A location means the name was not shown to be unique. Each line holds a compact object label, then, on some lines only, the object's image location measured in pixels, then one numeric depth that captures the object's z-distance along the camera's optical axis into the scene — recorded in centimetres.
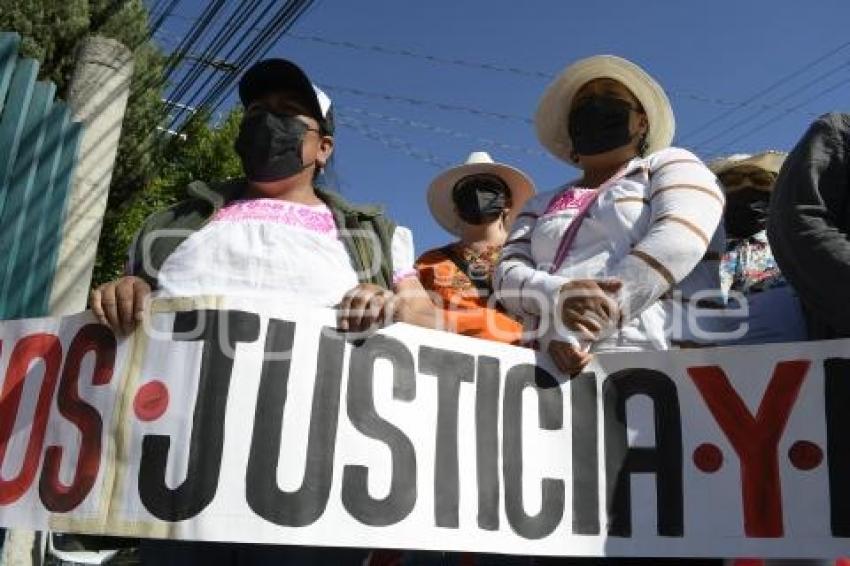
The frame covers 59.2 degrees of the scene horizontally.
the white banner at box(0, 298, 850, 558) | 155
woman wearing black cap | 169
